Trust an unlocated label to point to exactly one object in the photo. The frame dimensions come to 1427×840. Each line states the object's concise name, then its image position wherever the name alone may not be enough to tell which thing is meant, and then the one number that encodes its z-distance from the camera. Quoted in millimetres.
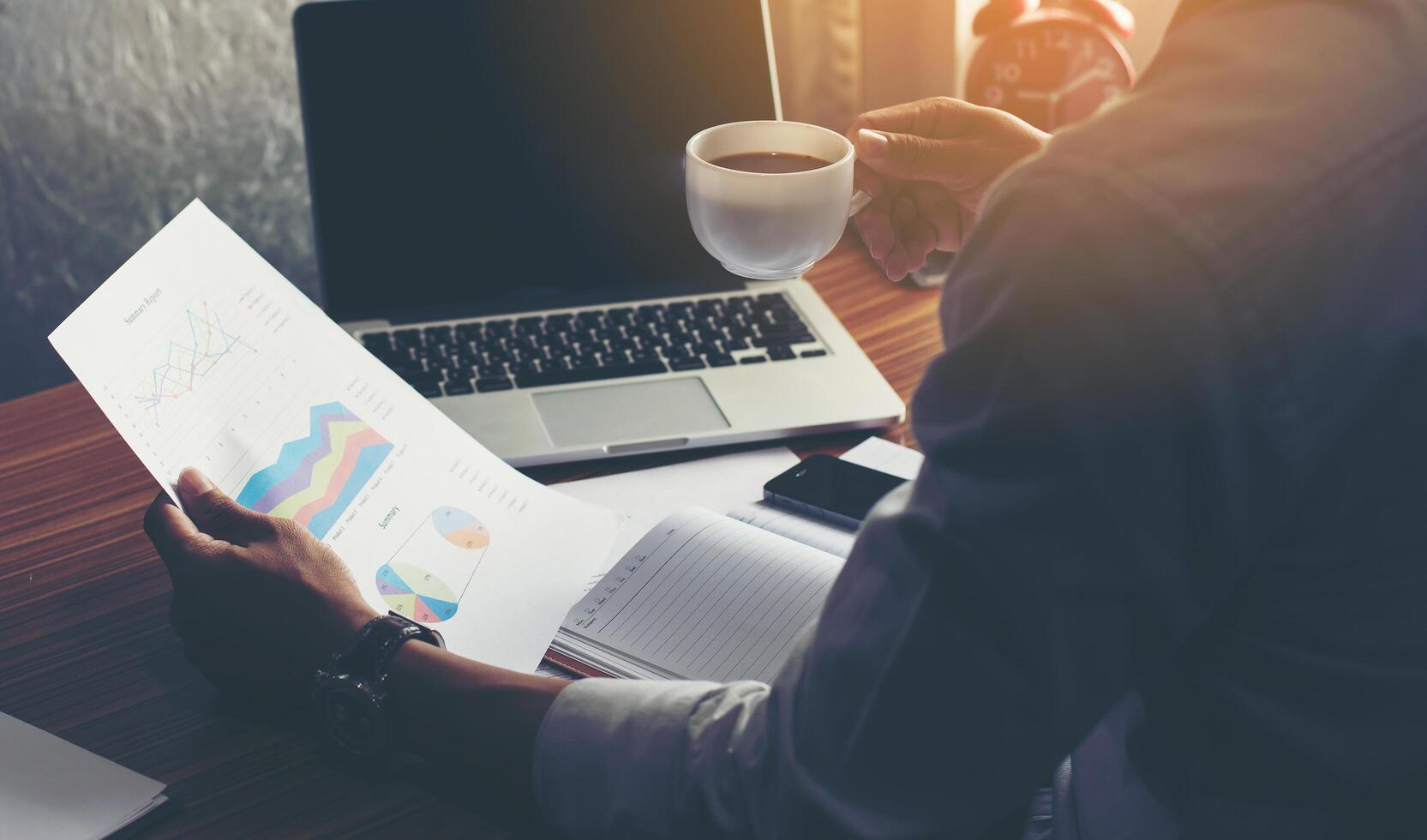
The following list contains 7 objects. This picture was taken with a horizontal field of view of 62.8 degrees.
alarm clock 1315
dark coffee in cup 783
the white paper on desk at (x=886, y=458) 929
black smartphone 870
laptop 1022
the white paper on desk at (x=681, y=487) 894
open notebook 708
